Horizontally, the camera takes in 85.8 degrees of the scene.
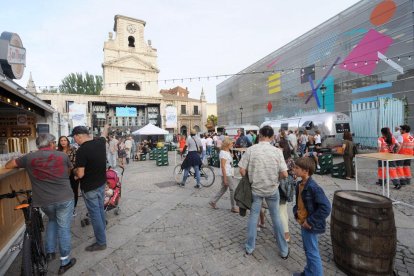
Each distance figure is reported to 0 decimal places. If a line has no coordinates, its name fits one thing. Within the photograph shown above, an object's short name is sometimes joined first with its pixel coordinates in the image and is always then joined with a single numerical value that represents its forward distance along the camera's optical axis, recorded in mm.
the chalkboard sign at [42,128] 9211
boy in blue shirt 2394
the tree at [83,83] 45781
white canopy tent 16458
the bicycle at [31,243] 2447
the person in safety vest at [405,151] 6344
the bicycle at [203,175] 7291
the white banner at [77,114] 19812
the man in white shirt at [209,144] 14633
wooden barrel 2494
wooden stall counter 3385
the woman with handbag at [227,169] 4693
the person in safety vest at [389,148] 6314
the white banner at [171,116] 24344
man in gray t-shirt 2783
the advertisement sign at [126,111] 33312
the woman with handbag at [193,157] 6992
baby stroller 4557
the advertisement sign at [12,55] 5203
